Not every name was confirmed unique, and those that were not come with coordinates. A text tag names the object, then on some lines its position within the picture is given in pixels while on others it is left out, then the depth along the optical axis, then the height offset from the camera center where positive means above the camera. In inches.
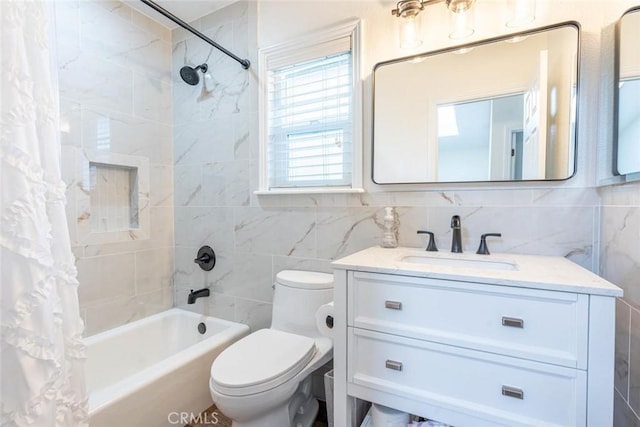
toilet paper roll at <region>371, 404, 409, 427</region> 44.2 -30.6
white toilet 49.1 -27.5
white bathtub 52.3 -34.6
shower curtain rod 57.9 +37.1
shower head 81.6 +35.5
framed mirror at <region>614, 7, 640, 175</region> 39.5 +15.1
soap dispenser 59.3 -4.9
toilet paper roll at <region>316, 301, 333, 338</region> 57.1 -21.3
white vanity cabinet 33.3 -16.8
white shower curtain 26.9 -1.5
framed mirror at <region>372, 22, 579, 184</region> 49.2 +17.0
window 65.9 +21.2
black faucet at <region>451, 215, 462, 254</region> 54.5 -5.2
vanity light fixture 52.7 +33.9
